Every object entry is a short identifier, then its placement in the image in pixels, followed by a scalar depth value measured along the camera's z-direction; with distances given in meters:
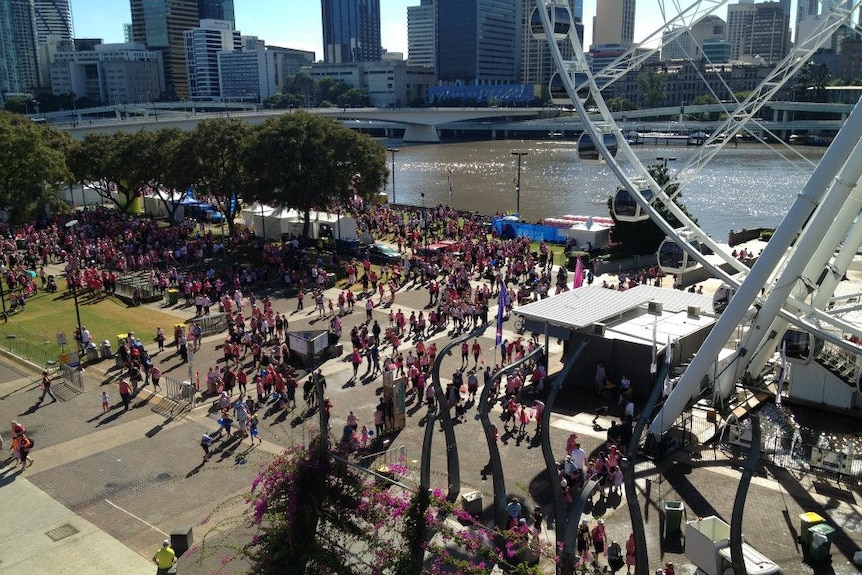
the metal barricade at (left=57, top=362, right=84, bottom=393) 24.27
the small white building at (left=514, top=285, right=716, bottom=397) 22.84
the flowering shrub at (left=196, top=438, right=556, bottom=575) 9.89
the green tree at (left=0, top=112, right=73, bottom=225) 44.69
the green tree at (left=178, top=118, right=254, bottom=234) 48.16
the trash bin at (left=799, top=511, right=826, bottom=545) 14.65
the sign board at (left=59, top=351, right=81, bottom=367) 25.80
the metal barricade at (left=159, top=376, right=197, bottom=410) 22.58
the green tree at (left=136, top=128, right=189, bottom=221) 49.47
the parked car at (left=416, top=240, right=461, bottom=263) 40.02
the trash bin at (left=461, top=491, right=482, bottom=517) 15.69
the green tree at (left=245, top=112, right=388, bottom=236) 42.75
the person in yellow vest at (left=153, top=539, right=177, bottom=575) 13.89
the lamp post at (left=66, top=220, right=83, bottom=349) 33.44
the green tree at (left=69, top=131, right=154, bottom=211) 55.09
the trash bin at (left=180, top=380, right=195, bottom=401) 22.62
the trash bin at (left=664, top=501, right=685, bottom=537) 15.20
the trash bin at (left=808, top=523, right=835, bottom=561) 14.23
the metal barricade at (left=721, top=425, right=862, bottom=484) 17.47
